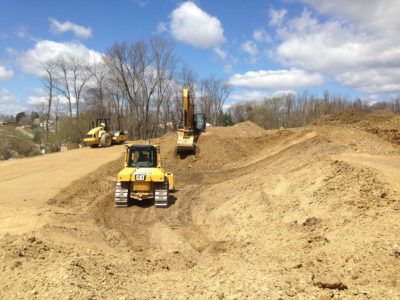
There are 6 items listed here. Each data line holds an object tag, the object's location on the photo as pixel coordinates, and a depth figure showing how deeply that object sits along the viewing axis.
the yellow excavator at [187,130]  20.27
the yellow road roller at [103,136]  27.59
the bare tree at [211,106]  67.31
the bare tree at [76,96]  45.81
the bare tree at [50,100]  41.59
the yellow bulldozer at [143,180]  10.54
